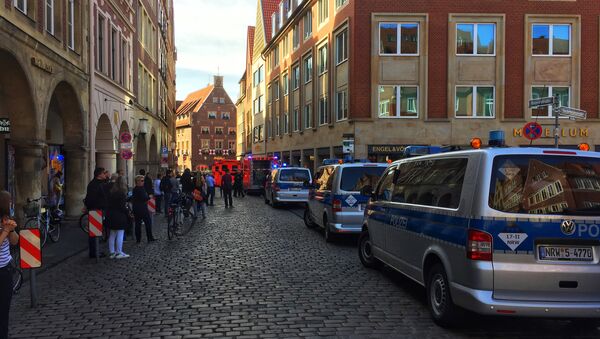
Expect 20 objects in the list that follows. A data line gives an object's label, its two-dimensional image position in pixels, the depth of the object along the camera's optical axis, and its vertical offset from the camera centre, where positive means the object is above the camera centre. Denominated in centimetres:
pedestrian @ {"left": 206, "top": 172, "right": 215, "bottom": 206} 2431 -124
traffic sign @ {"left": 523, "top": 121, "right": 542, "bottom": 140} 1250 +74
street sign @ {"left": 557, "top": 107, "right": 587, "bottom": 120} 1174 +110
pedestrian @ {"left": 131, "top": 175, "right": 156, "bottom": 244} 1180 -107
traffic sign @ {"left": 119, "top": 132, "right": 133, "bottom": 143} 1894 +85
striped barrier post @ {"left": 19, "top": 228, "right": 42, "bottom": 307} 636 -113
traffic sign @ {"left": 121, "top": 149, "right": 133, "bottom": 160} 1907 +26
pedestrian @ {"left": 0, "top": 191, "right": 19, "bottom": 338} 414 -84
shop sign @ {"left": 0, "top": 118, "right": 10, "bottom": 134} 1146 +80
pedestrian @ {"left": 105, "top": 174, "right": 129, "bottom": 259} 973 -106
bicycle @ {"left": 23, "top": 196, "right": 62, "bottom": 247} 1121 -132
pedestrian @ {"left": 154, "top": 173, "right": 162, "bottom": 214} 1952 -125
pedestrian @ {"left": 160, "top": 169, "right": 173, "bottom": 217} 1808 -92
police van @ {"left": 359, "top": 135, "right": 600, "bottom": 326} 473 -70
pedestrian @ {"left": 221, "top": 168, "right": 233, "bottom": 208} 2361 -116
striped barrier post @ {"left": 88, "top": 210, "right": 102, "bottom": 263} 950 -115
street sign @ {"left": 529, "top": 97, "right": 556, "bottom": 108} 1152 +137
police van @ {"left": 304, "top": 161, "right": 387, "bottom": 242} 1116 -76
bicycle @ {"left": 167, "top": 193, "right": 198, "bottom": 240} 1269 -146
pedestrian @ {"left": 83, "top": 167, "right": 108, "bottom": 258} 992 -72
